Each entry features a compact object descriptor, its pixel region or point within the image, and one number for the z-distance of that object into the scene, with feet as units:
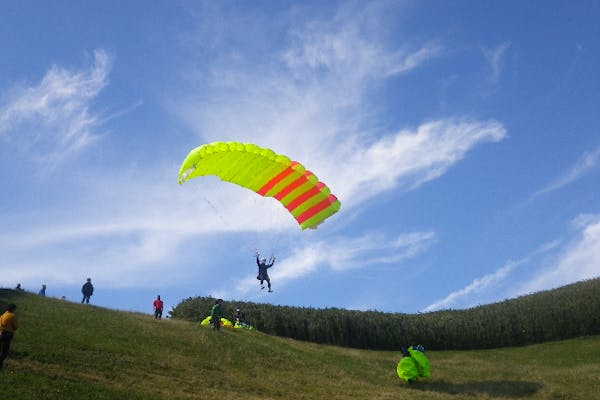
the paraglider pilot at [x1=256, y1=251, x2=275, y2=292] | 104.37
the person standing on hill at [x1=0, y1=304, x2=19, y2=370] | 55.31
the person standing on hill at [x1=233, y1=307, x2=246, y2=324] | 126.21
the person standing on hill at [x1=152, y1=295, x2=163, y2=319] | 108.27
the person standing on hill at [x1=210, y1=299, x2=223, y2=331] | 100.17
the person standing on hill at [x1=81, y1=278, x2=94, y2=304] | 111.75
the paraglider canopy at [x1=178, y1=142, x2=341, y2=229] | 86.69
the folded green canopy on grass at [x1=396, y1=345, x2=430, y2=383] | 86.74
